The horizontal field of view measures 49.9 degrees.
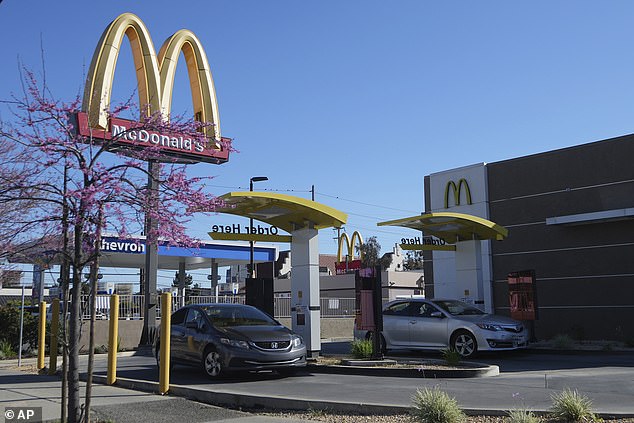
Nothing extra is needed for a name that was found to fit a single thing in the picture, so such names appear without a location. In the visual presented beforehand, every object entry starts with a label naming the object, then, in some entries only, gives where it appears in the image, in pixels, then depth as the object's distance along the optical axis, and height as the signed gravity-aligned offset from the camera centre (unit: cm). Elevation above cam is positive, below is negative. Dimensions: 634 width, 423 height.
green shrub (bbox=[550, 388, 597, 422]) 766 -140
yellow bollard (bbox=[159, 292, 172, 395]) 1118 -85
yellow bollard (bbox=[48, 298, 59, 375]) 1431 -92
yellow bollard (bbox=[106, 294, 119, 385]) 1227 -86
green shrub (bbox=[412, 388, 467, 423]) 767 -138
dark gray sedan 1266 -96
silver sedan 1636 -100
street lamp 3162 +527
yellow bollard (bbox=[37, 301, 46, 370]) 1528 -93
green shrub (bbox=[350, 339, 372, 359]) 1515 -134
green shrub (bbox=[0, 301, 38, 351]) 2133 -101
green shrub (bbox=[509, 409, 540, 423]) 704 -137
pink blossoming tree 737 +105
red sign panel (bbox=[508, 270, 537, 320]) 2067 -26
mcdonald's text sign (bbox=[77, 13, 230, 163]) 2050 +725
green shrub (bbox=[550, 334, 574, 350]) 1931 -163
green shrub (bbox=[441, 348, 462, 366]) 1402 -145
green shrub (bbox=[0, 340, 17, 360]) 2028 -167
